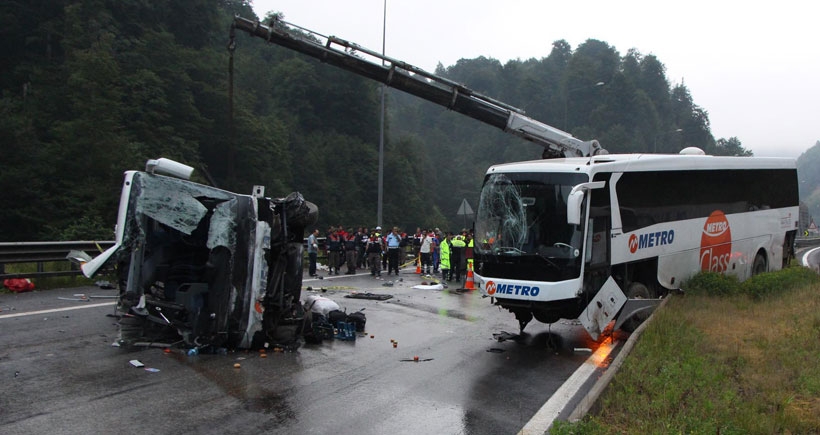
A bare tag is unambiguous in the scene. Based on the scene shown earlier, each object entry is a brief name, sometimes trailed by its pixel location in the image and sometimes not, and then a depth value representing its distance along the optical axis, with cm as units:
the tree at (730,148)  12444
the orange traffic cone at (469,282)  1944
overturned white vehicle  875
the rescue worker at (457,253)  2188
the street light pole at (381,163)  3194
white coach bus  1045
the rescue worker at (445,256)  2201
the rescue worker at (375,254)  2395
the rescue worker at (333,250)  2400
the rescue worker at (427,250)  2494
